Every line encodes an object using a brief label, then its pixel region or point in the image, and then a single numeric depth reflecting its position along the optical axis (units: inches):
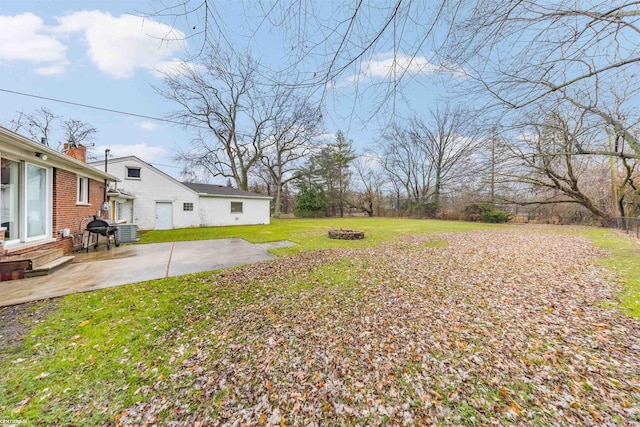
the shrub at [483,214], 810.8
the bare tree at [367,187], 1186.6
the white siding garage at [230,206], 622.2
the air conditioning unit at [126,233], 362.9
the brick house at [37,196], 177.3
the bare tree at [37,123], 663.8
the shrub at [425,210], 1038.4
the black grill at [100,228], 287.3
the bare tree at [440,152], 938.5
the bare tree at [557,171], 296.9
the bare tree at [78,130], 756.6
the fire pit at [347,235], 385.1
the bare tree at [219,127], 730.8
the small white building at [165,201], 515.8
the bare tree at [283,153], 863.1
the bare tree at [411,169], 1094.4
